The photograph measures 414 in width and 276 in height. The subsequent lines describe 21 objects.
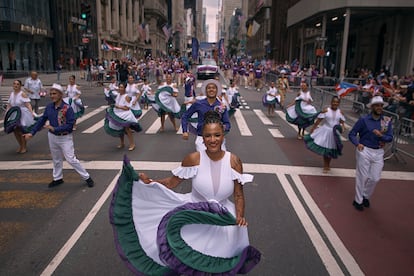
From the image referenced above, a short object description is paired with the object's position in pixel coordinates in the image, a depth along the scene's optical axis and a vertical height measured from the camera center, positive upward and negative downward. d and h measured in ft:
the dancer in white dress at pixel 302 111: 39.75 -5.00
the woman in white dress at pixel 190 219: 10.35 -4.45
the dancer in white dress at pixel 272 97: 55.62 -4.98
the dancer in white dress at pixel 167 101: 42.98 -4.53
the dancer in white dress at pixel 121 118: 33.91 -5.16
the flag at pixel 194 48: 172.86 +5.78
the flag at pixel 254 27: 155.68 +13.92
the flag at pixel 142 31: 158.07 +11.64
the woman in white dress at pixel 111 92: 56.49 -4.93
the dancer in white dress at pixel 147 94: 53.06 -4.81
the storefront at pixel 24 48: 104.99 +2.65
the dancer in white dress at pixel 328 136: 28.35 -5.36
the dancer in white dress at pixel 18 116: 32.58 -4.98
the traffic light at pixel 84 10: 79.18 +9.77
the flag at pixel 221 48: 174.09 +6.05
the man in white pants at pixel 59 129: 22.68 -4.21
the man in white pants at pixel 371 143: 20.65 -4.22
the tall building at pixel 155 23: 305.94 +30.34
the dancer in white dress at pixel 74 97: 44.14 -4.45
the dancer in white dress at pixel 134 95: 39.55 -3.95
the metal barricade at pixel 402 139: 33.50 -6.54
